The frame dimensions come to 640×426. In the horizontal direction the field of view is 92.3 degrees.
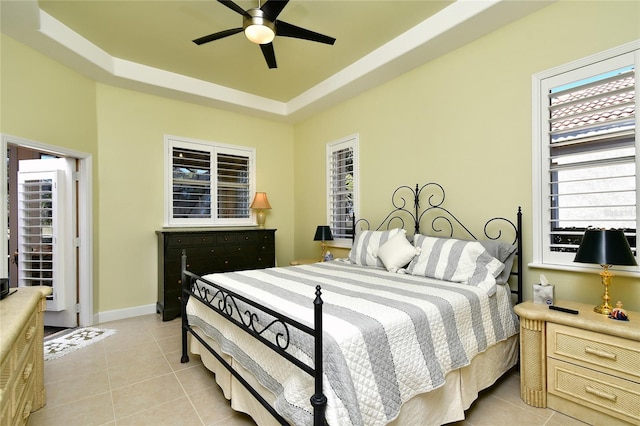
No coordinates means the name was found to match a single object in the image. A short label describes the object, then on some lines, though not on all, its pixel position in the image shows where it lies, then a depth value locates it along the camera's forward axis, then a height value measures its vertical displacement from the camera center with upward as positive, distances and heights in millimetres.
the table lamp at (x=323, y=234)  4273 -315
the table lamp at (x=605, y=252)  1851 -258
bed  1345 -663
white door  3588 -211
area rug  2973 -1351
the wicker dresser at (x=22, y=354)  1292 -729
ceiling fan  2393 +1520
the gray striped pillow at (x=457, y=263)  2355 -429
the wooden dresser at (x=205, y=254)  3854 -574
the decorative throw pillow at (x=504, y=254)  2527 -362
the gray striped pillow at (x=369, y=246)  3207 -386
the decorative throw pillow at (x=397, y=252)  2854 -391
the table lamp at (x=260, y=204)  4867 +117
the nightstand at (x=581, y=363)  1748 -954
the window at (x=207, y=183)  4391 +444
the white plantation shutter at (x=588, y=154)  2141 +422
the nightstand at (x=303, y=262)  4312 -720
